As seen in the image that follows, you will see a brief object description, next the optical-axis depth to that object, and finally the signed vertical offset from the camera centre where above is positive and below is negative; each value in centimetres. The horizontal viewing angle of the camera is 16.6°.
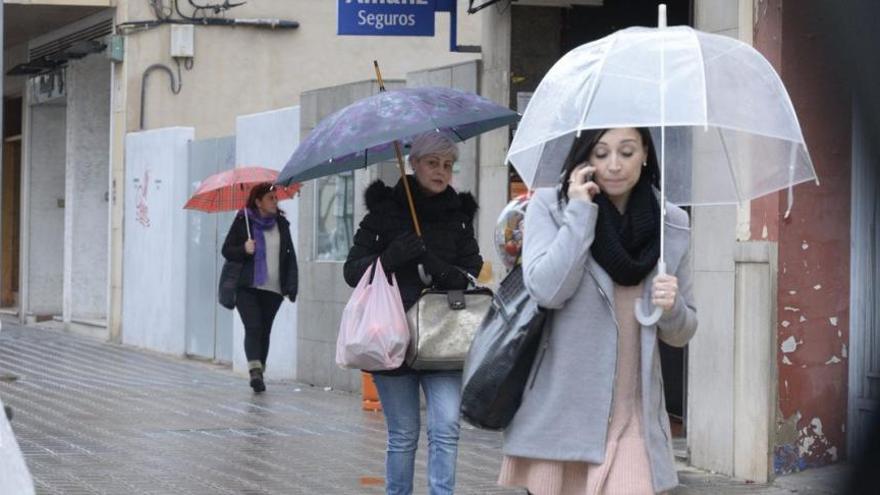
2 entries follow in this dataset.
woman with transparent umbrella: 781 -22
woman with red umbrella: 2529 -16
